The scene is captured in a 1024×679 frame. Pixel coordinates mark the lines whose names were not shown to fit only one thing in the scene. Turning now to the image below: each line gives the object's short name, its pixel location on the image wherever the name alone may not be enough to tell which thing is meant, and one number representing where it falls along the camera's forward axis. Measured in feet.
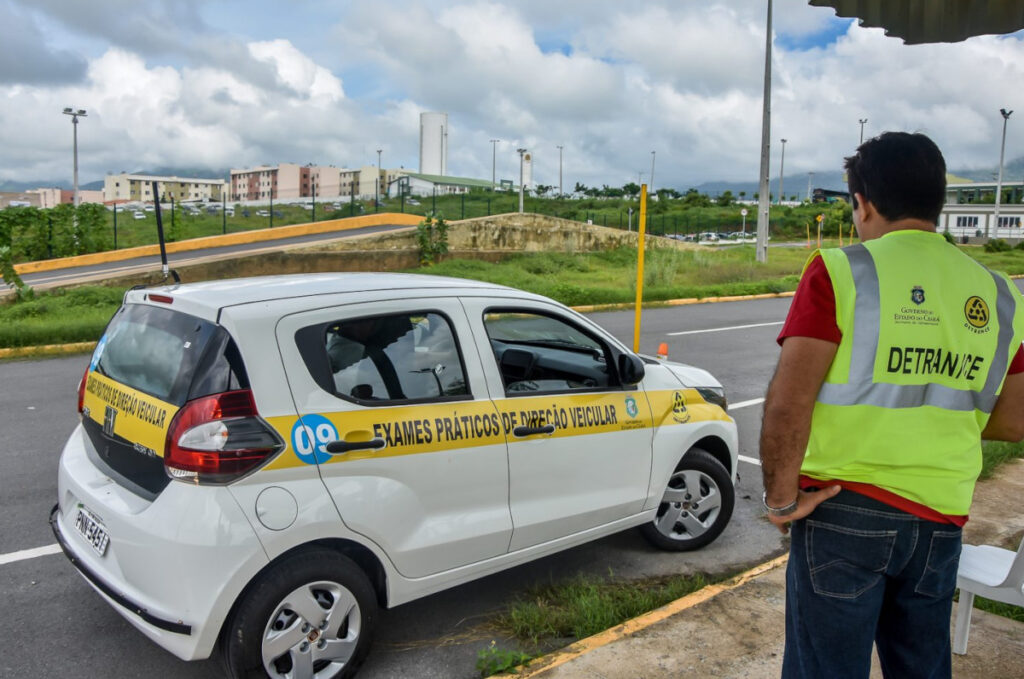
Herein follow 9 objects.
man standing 7.12
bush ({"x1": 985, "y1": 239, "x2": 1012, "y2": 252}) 158.61
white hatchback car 10.23
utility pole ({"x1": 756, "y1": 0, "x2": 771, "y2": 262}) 90.07
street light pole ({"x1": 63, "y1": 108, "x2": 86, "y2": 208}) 113.50
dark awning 14.35
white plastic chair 10.54
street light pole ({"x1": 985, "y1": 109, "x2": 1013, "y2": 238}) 189.83
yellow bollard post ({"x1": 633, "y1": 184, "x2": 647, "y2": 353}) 27.11
